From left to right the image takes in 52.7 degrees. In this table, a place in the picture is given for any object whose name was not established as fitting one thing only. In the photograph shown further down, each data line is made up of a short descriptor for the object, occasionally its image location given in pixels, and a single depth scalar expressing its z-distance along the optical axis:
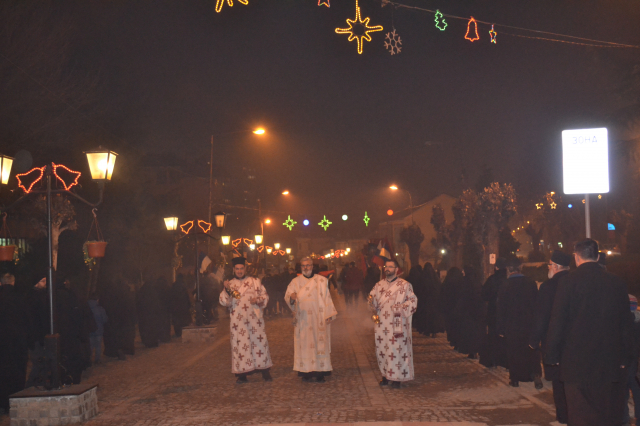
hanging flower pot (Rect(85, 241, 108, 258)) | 10.62
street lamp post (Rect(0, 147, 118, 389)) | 7.96
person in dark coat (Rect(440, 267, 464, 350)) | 13.62
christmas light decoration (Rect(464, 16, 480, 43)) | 11.87
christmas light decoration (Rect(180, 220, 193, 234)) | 20.06
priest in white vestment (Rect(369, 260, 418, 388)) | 9.36
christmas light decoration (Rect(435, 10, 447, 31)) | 11.65
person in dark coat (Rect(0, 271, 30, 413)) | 8.78
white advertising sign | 8.55
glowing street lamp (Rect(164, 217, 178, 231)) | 18.83
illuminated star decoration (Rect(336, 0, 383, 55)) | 10.90
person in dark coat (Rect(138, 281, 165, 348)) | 15.90
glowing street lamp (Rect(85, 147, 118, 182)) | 9.22
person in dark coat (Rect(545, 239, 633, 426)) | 5.23
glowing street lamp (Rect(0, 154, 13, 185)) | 9.25
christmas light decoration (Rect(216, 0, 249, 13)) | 9.05
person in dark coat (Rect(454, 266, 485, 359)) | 11.93
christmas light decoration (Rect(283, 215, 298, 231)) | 32.88
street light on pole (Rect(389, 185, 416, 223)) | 39.77
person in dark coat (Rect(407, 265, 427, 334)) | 16.80
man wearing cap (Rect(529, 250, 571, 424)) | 6.29
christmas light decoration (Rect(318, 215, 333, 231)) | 31.88
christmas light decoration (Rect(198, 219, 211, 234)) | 20.51
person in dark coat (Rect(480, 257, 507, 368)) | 9.96
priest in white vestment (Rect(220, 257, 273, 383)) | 10.09
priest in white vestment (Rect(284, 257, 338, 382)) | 10.06
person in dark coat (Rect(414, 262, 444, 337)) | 16.30
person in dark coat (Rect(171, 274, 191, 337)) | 17.84
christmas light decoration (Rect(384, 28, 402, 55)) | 11.44
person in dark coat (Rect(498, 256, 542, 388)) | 9.07
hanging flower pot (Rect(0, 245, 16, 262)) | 11.21
